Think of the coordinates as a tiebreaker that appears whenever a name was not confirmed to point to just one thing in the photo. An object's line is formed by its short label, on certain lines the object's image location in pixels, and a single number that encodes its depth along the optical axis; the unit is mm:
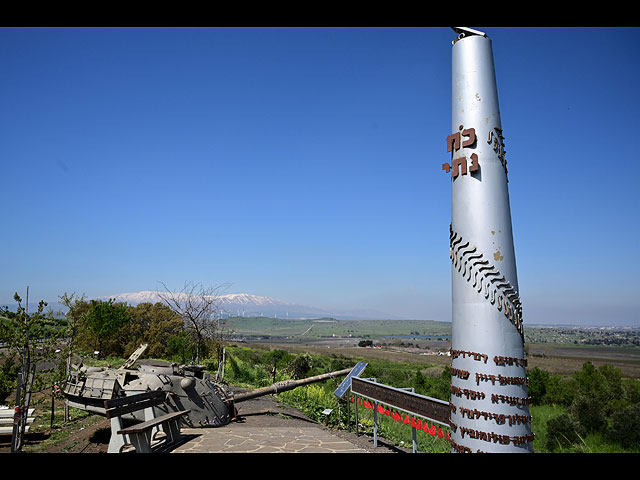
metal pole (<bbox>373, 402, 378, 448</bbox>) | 7952
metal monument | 3328
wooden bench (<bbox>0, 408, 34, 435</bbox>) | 8428
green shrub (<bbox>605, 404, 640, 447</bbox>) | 9266
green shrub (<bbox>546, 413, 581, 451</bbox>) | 9781
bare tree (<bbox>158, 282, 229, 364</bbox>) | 18406
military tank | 9461
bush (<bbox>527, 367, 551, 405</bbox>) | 15609
